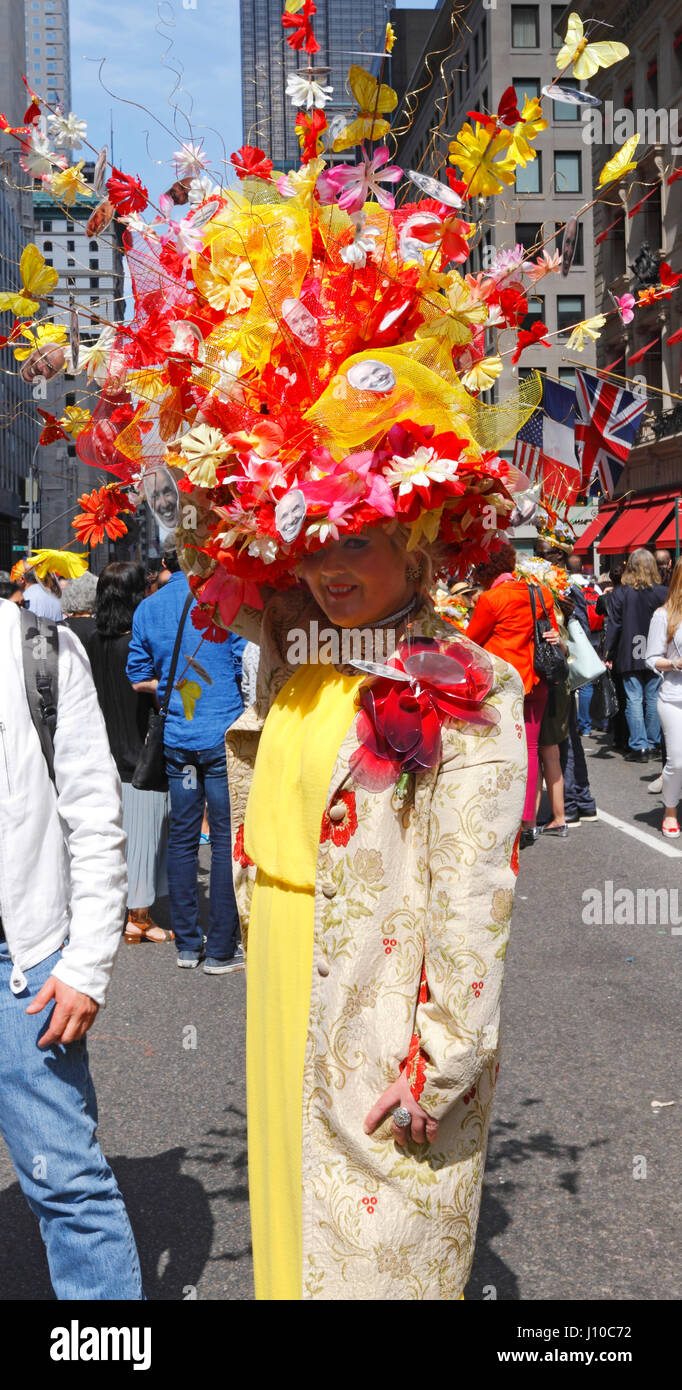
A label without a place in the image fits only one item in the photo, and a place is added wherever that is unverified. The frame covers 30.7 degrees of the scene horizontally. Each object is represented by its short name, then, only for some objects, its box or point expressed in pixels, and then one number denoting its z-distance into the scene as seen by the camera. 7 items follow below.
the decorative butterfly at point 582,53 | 2.19
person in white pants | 8.42
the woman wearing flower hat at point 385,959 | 2.05
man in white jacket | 2.44
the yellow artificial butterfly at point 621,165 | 2.31
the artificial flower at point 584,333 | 2.56
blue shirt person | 5.79
